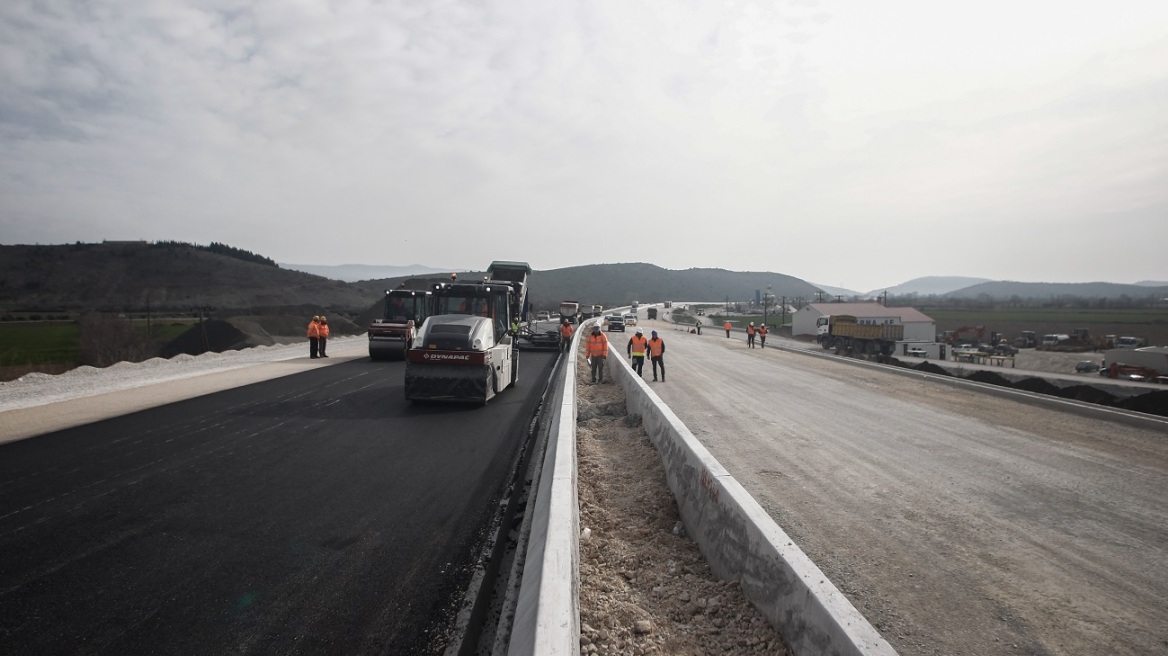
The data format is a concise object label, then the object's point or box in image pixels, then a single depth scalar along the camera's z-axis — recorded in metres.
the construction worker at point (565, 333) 25.66
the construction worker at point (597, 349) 16.95
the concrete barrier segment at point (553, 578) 2.87
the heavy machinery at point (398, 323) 20.83
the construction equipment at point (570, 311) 51.17
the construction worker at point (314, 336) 22.33
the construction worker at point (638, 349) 16.41
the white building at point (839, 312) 65.19
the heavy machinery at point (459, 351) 11.83
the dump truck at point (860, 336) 44.12
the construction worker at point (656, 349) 16.77
